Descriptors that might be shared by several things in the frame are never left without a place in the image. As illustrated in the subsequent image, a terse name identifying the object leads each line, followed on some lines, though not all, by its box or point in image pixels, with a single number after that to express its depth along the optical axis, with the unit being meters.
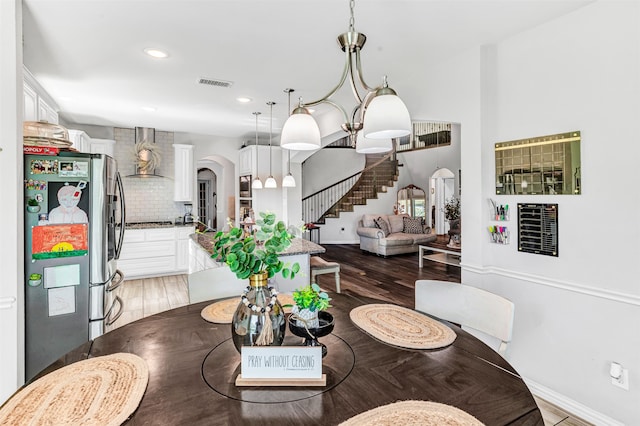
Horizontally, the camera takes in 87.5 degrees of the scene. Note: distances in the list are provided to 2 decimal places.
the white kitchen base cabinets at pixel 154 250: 5.43
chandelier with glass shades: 1.26
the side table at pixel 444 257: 5.98
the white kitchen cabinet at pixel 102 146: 5.42
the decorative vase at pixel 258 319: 1.19
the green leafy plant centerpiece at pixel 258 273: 1.19
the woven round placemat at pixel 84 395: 0.89
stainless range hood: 5.75
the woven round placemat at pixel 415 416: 0.89
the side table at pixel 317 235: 9.53
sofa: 7.67
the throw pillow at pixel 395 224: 8.38
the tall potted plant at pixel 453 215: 7.38
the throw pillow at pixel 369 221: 8.38
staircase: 9.91
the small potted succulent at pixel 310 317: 1.24
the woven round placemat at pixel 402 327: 1.36
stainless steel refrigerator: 2.15
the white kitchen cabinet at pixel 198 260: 3.45
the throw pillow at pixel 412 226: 8.30
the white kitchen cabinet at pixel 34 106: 3.20
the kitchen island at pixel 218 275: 2.16
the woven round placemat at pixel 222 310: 1.64
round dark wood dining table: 0.92
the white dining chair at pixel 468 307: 1.61
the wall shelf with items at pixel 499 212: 2.50
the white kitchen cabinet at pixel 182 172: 6.09
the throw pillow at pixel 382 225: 8.18
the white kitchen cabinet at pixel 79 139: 4.73
